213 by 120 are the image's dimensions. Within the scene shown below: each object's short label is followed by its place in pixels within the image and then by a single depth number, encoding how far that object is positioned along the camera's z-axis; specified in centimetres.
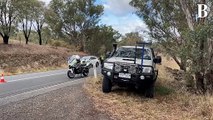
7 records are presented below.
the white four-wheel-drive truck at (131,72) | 560
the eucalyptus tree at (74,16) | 2405
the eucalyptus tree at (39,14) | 2439
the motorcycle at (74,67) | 947
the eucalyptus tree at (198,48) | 643
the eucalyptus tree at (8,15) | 1732
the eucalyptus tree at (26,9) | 1804
